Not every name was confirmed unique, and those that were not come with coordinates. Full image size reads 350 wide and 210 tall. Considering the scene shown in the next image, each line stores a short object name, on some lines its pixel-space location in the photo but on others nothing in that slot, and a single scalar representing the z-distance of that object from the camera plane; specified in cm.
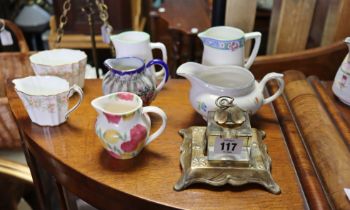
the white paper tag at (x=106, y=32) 119
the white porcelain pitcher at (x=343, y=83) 88
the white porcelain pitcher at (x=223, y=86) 76
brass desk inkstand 67
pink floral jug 68
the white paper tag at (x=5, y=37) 146
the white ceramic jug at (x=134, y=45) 85
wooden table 66
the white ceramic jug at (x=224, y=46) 85
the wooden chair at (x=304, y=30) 110
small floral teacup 77
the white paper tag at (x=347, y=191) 64
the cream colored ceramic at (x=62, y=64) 86
